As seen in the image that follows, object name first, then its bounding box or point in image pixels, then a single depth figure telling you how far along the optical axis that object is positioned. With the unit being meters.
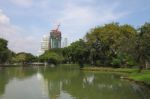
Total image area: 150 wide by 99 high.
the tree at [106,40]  34.18
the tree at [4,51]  44.36
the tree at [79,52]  37.83
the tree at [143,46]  15.25
